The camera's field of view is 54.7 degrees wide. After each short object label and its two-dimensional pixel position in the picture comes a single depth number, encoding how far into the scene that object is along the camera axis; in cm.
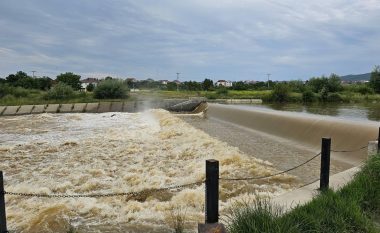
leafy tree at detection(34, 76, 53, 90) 7429
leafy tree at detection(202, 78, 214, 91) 9315
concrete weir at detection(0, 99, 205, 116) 3794
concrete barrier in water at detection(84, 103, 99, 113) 3948
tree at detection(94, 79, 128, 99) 4772
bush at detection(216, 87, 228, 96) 6971
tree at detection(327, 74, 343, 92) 6844
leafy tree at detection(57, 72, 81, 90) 7869
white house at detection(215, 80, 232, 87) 18072
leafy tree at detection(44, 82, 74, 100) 4628
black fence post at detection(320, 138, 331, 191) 595
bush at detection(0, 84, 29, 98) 4933
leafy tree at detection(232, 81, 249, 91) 9124
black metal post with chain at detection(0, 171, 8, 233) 394
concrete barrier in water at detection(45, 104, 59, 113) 3878
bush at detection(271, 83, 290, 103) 5956
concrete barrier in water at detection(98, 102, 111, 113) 3956
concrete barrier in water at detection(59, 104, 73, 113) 3906
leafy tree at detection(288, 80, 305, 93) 6996
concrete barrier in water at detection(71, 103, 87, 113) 3932
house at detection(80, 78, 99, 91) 14562
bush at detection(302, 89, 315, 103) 5968
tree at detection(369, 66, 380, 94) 7212
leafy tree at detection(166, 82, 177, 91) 8958
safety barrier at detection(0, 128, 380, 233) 388
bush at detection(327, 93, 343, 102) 6025
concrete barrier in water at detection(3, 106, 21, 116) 3708
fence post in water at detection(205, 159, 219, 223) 387
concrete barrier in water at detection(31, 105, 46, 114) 3812
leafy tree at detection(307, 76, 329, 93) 6905
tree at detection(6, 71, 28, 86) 7813
